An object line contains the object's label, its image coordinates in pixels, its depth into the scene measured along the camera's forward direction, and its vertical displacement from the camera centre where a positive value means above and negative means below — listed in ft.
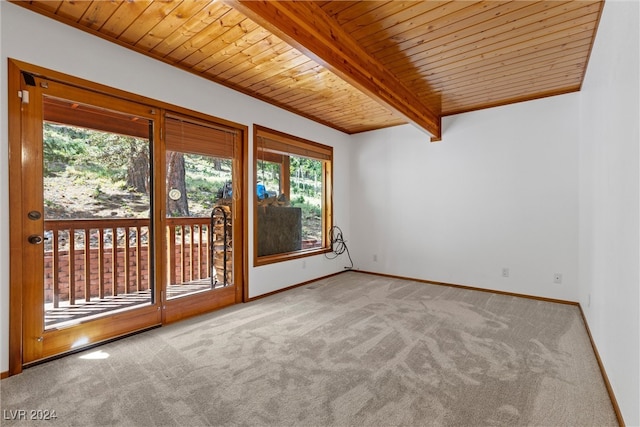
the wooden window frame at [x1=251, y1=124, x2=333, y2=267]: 12.29 +2.39
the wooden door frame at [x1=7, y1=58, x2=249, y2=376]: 6.53 -0.05
